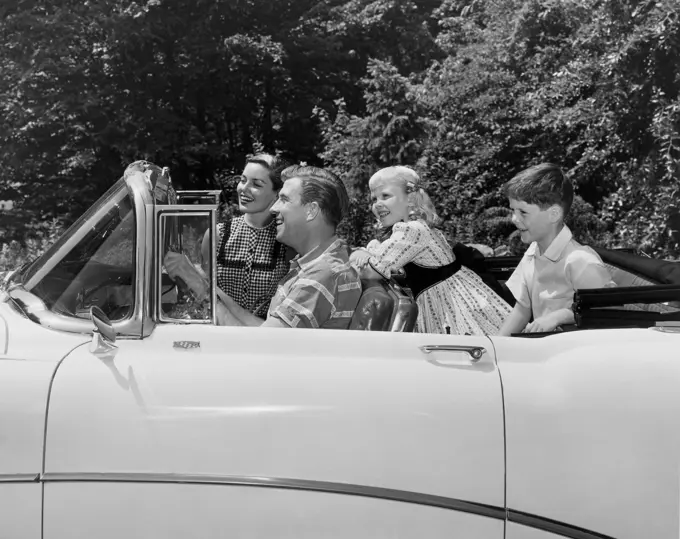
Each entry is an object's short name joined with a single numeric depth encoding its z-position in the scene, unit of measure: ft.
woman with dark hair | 11.47
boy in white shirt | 9.63
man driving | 8.59
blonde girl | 10.72
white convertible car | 6.61
